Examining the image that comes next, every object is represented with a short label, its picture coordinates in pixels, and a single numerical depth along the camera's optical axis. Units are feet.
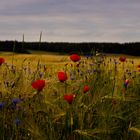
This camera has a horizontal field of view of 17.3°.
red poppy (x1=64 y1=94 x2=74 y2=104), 10.59
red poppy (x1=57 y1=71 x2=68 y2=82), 11.77
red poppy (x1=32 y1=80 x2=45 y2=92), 10.90
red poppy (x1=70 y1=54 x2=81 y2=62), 14.62
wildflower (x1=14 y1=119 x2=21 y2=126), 11.14
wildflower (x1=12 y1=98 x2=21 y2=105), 11.74
